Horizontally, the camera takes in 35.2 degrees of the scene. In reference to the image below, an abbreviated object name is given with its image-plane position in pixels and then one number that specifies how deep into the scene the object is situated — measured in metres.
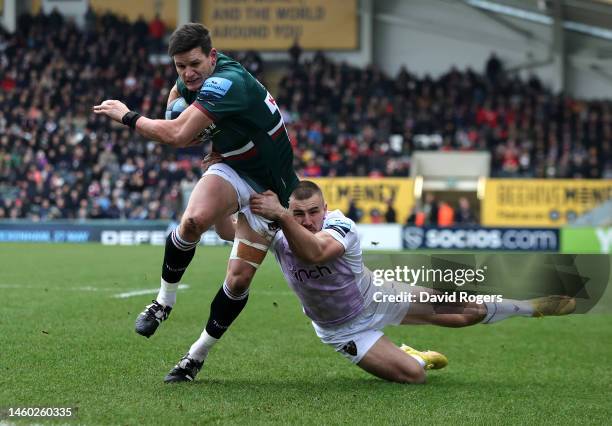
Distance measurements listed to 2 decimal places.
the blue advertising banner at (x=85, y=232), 24.77
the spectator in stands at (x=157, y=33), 35.38
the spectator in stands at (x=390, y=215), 24.95
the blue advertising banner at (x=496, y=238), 22.64
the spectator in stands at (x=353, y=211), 24.98
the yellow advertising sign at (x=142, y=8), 36.16
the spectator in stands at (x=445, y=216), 24.28
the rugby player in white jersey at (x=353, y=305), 5.70
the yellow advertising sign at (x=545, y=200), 26.20
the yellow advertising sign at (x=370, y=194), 26.48
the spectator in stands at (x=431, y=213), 24.49
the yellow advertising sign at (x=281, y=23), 35.22
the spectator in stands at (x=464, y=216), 25.06
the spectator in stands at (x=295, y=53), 34.50
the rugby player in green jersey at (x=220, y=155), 5.64
